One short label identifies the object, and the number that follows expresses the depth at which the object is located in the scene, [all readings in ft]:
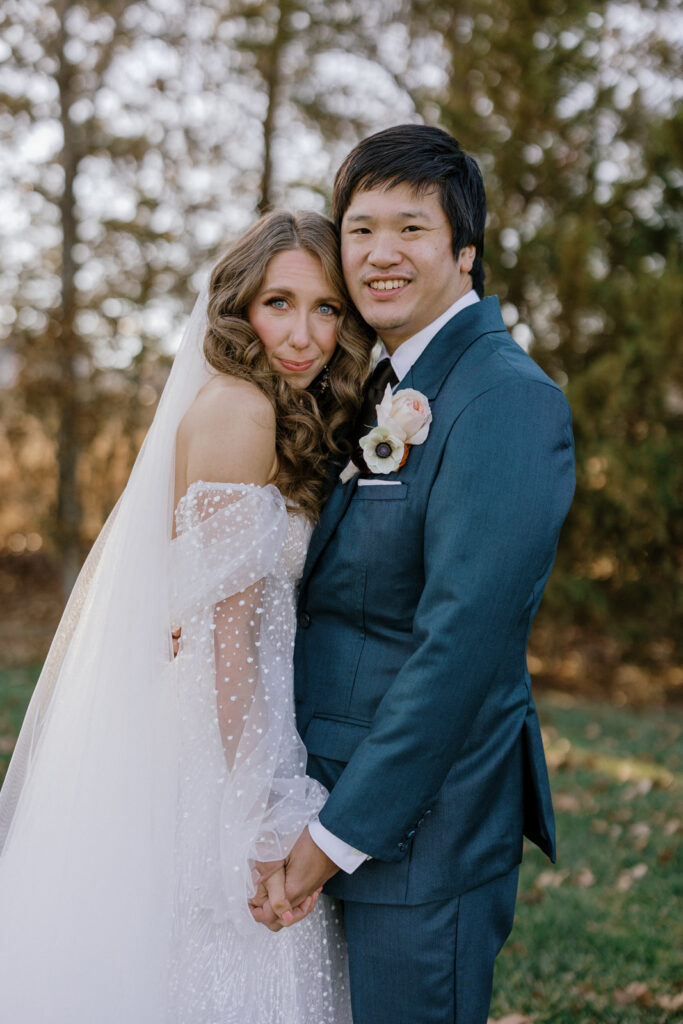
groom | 6.43
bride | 7.06
